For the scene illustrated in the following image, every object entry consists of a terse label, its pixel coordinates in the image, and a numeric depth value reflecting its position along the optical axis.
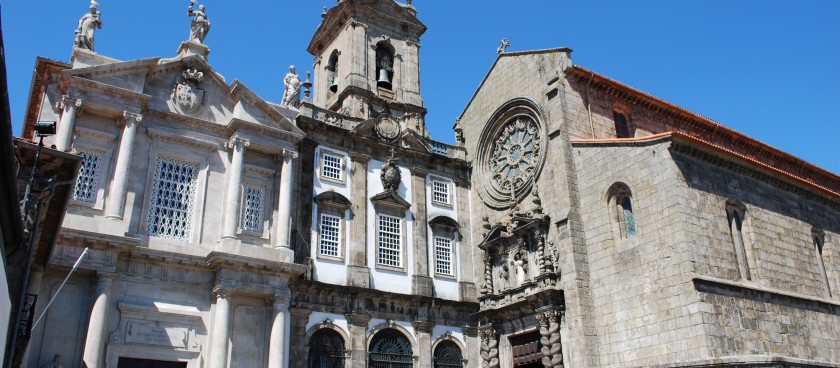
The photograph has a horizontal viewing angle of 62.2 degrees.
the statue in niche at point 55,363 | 16.56
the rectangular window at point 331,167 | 23.31
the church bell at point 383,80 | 27.72
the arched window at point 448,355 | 22.97
